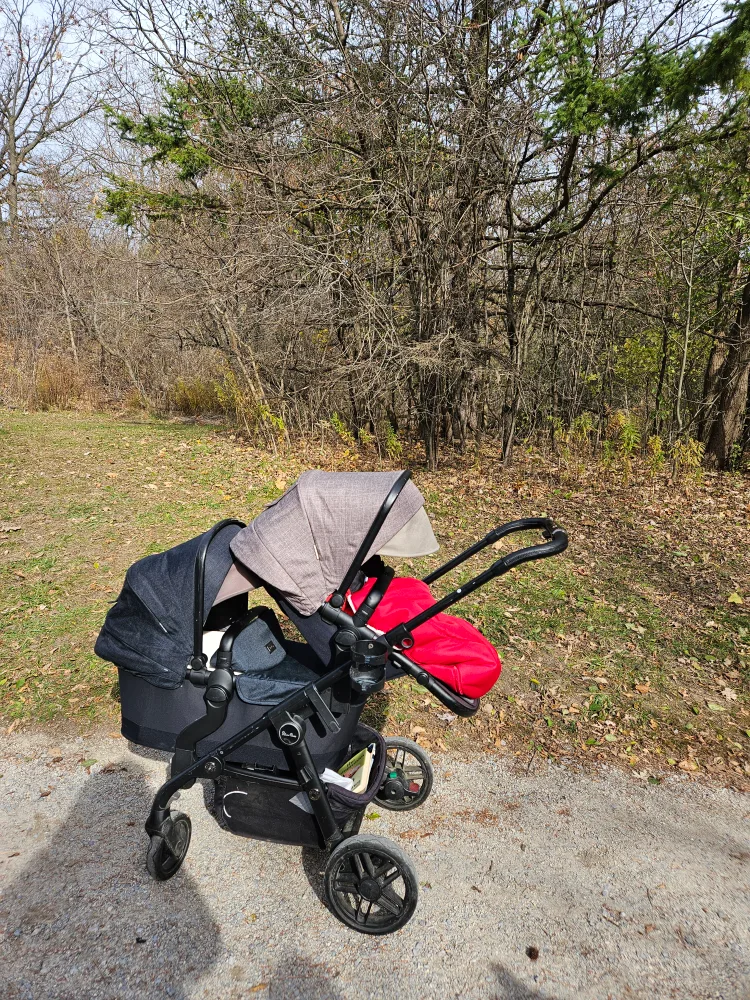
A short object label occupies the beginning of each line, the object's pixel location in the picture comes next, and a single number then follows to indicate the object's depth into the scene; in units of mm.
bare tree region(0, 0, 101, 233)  22719
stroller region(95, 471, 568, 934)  2625
